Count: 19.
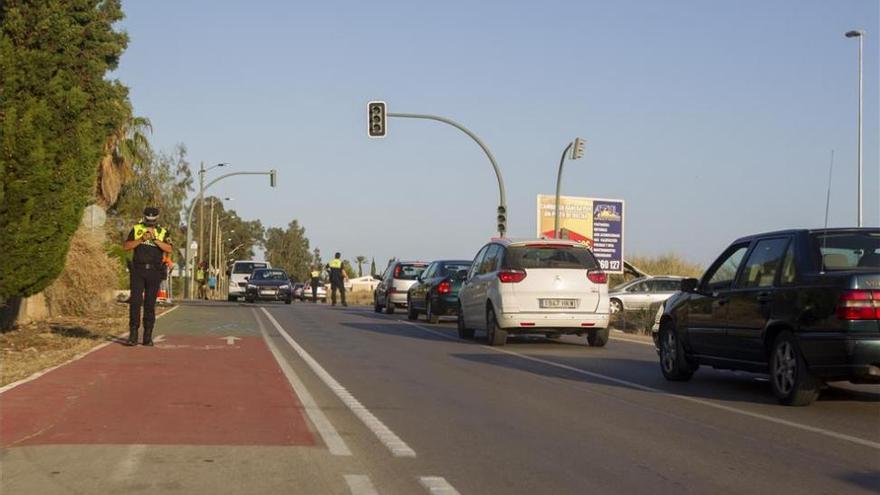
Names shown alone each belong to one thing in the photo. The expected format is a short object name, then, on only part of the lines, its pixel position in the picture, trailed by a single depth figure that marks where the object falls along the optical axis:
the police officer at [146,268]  15.09
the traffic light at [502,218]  34.56
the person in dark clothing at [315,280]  47.87
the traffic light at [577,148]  35.03
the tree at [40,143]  13.50
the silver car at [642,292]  35.09
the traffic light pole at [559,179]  35.12
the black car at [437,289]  25.12
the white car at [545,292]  17.31
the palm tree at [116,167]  32.09
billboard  44.69
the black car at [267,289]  42.47
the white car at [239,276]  47.56
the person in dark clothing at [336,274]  37.91
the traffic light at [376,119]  32.50
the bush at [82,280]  21.12
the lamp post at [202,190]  46.63
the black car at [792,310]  9.35
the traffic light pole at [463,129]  32.53
